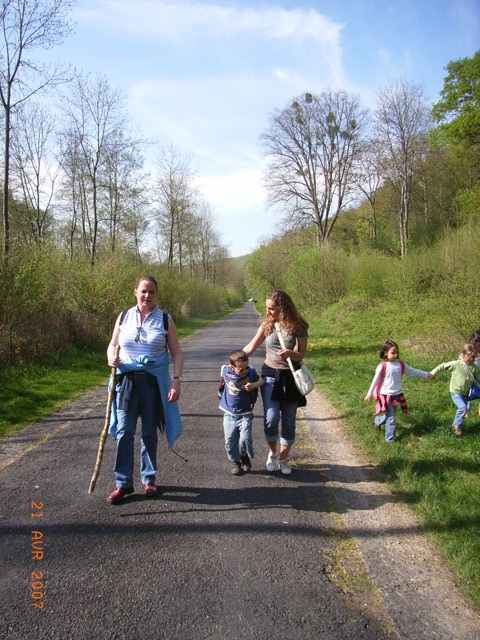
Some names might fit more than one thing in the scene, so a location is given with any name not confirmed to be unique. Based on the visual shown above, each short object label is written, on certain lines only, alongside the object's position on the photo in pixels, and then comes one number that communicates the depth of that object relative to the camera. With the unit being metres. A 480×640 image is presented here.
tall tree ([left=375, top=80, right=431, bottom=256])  29.27
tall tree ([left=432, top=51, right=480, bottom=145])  21.06
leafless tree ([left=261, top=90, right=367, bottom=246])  36.38
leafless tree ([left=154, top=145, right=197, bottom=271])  32.69
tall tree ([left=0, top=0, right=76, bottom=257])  11.48
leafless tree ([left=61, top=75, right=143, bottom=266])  22.22
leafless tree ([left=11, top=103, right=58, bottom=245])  29.49
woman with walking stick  4.01
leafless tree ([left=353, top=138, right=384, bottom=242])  32.38
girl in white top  5.64
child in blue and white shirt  4.55
